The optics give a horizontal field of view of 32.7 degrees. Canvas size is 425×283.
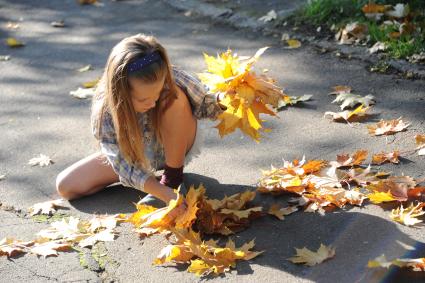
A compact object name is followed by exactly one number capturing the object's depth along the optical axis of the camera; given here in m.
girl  3.16
